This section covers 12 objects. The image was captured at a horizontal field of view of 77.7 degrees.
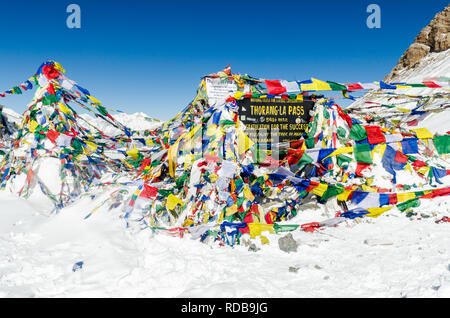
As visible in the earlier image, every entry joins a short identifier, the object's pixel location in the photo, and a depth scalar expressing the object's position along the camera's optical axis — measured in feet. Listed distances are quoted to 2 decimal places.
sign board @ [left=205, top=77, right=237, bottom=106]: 32.63
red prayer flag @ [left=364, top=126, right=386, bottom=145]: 19.45
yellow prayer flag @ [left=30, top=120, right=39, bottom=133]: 24.81
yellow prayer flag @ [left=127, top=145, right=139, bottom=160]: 28.45
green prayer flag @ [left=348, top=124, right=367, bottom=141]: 20.77
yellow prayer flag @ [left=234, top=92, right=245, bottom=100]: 20.53
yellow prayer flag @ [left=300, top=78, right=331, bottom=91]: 19.99
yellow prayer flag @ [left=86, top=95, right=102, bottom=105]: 28.15
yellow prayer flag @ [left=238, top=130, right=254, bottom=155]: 18.57
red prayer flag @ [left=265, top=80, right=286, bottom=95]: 20.53
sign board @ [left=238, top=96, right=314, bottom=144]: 21.09
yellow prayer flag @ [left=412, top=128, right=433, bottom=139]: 18.92
